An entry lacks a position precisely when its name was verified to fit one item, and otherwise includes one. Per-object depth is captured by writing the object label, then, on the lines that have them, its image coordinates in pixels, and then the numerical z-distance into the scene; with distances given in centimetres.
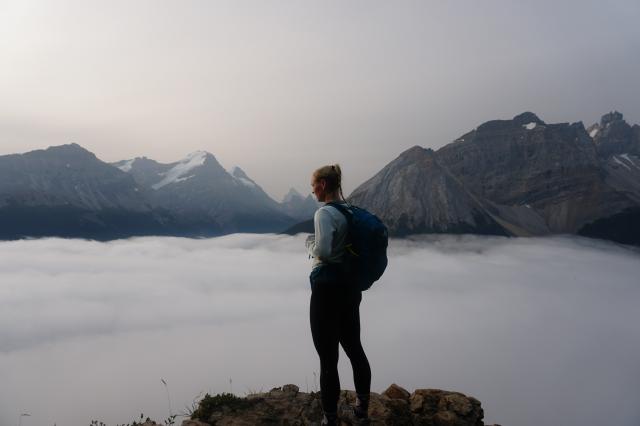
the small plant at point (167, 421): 686
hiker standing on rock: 544
